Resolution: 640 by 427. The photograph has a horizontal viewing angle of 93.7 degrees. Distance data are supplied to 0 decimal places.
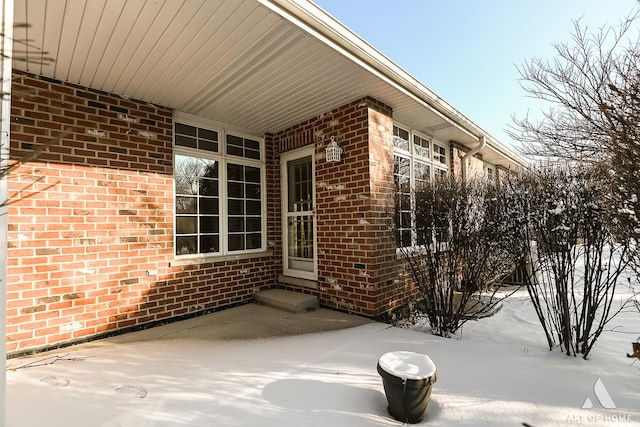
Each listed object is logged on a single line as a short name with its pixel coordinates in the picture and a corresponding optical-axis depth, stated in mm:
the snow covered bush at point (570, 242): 2826
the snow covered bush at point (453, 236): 3641
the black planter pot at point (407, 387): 1972
